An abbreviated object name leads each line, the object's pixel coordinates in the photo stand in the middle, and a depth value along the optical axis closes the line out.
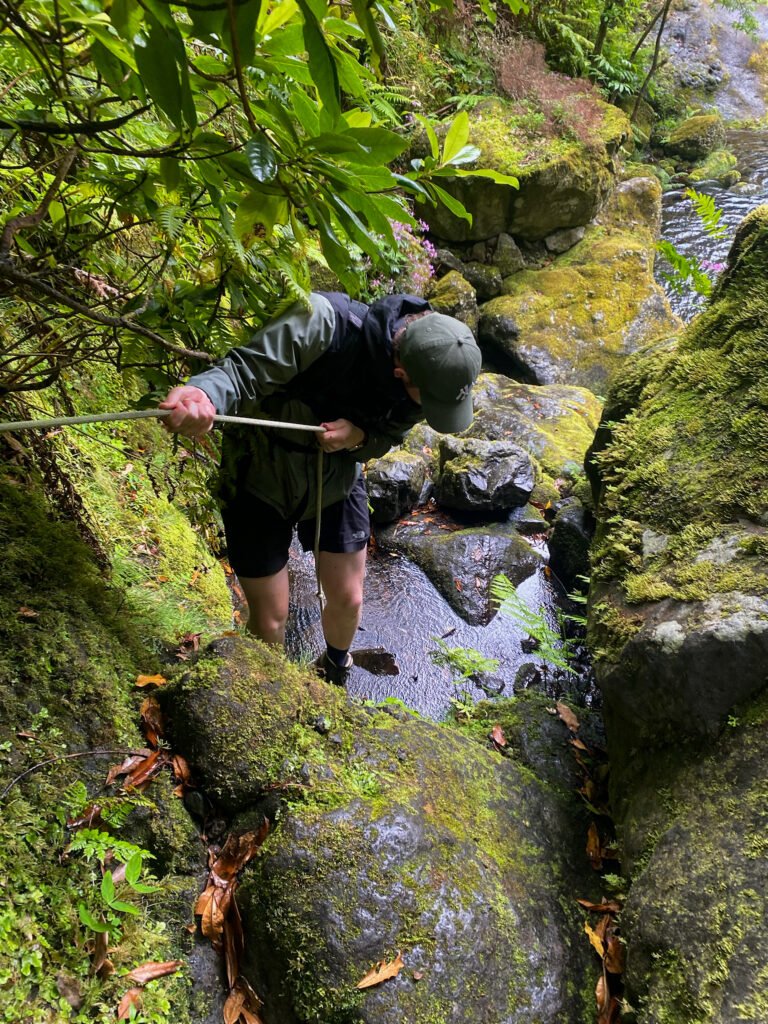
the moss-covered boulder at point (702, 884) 1.89
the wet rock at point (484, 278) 10.46
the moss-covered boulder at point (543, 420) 7.49
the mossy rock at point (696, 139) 15.90
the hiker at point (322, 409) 2.13
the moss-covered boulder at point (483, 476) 6.45
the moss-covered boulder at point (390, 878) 1.90
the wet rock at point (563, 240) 10.99
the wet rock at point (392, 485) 6.17
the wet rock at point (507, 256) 10.55
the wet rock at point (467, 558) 5.64
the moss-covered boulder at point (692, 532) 2.46
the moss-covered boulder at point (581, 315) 9.72
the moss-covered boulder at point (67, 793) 1.54
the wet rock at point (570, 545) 5.62
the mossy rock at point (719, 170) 14.97
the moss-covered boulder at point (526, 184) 9.83
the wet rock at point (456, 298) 9.20
